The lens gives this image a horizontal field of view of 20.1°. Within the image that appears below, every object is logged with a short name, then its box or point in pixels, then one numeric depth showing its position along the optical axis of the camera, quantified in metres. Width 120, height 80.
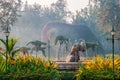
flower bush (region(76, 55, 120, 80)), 10.87
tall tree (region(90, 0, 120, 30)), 50.13
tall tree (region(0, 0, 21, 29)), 42.34
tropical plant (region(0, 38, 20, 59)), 14.12
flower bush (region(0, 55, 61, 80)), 10.51
